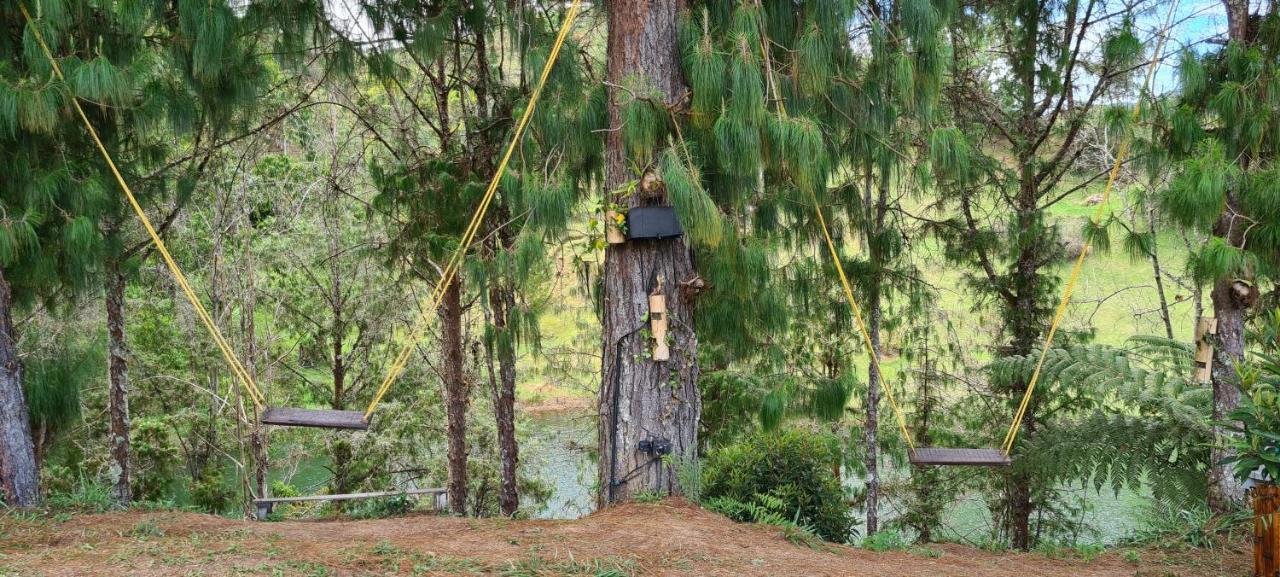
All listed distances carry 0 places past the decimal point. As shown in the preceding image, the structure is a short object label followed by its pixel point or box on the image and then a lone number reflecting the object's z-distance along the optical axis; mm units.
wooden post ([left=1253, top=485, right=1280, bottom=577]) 3600
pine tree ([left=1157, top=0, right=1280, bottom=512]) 4461
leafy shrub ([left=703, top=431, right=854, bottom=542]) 5027
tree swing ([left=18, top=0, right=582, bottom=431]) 4438
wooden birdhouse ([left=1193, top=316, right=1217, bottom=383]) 4566
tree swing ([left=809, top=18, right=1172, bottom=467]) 4570
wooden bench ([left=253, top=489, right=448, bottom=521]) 6710
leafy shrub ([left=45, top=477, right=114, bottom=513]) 4953
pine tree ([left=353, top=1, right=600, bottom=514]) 4969
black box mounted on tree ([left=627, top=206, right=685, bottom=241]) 4652
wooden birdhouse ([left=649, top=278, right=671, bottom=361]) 4688
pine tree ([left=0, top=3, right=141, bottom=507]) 4641
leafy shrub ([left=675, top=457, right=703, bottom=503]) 4832
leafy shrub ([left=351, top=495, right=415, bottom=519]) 6285
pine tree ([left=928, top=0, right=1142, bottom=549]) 6562
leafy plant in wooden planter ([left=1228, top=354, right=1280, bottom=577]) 3588
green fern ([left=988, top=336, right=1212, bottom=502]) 5445
